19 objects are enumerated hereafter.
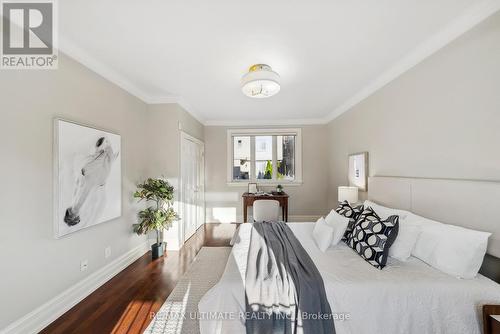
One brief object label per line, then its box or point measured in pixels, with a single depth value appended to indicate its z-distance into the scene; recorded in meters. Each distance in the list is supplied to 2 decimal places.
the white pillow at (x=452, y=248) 1.29
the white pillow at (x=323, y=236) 1.88
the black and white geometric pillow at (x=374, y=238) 1.55
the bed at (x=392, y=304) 1.21
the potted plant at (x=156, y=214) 2.66
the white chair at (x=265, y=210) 3.50
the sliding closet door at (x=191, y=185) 3.38
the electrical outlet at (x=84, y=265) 1.98
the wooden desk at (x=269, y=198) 4.16
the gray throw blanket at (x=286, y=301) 1.21
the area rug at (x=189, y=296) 1.61
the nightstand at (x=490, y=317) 1.10
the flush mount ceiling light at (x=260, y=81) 2.04
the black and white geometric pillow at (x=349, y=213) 2.05
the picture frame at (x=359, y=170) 2.88
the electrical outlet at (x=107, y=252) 2.29
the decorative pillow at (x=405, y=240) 1.58
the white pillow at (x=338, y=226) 1.97
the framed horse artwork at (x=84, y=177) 1.74
